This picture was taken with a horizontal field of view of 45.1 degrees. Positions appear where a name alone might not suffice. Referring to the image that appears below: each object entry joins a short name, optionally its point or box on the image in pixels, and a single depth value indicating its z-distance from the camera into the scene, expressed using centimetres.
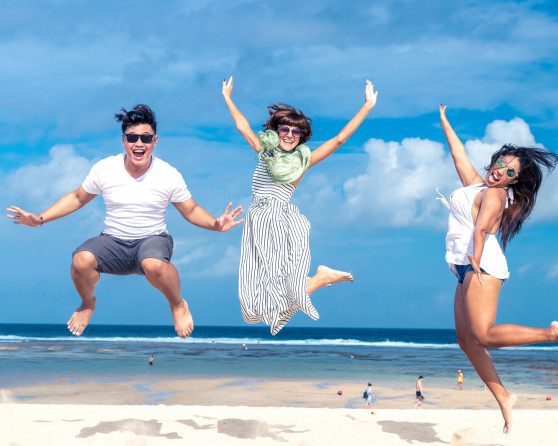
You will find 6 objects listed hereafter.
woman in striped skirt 645
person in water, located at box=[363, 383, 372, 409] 2199
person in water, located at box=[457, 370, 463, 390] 2683
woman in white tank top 570
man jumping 643
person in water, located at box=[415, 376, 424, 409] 2233
